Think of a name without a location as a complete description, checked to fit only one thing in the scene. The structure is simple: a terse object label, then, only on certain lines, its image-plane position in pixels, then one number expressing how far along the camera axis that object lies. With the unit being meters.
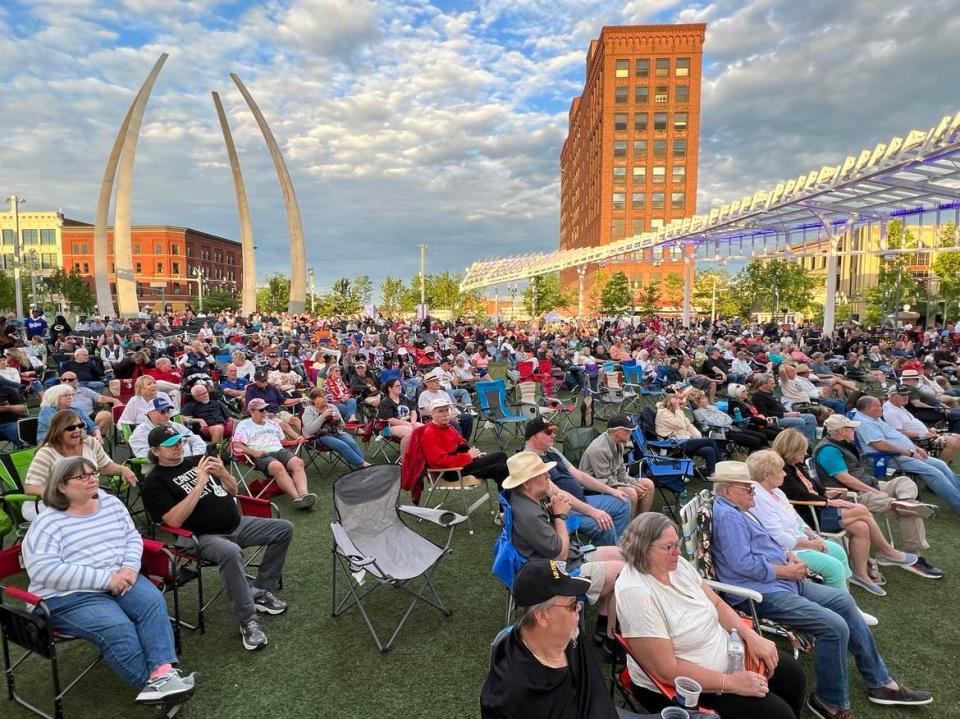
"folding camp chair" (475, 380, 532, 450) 8.67
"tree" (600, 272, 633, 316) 57.53
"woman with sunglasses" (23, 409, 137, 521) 4.10
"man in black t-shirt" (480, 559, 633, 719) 1.94
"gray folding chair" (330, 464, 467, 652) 3.88
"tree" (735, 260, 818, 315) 48.97
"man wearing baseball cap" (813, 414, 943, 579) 4.83
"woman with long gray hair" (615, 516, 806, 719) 2.48
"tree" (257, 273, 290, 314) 69.84
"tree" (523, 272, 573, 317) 58.59
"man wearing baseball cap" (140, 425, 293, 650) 3.62
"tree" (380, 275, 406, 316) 70.19
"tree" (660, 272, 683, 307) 64.06
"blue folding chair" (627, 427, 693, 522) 5.60
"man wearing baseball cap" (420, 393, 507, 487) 5.49
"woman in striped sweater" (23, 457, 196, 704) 2.83
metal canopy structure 15.66
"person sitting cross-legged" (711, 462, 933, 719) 3.01
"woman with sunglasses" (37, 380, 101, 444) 5.81
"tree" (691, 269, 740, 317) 60.58
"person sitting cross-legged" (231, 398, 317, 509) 5.82
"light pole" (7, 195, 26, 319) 26.23
